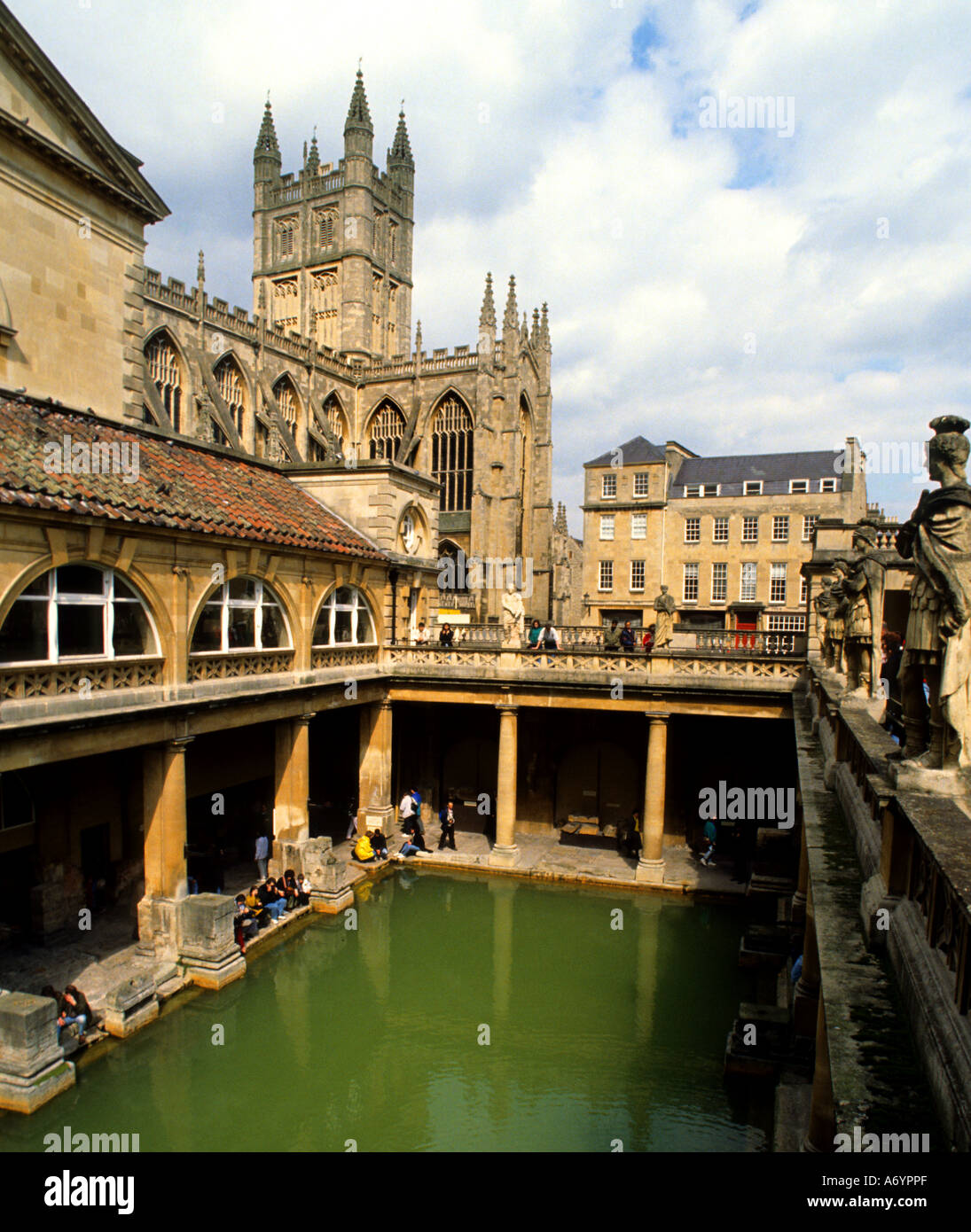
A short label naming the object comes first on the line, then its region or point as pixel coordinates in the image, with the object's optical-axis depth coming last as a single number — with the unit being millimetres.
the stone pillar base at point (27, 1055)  11453
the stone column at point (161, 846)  15953
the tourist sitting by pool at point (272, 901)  18578
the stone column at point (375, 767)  25156
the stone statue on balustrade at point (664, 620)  22531
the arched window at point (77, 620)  13078
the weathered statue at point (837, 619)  11789
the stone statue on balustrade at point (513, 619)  23875
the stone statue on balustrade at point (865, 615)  9438
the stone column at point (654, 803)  22219
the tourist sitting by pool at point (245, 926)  16859
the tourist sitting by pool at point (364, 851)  23016
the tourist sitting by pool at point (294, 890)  19438
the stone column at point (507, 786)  23750
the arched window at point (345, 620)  22188
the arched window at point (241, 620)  17469
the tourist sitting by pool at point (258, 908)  17922
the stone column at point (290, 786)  20594
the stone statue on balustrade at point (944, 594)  4660
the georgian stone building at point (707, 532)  47000
